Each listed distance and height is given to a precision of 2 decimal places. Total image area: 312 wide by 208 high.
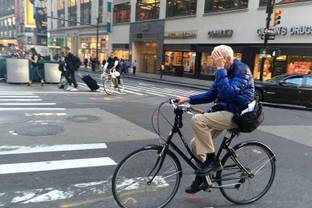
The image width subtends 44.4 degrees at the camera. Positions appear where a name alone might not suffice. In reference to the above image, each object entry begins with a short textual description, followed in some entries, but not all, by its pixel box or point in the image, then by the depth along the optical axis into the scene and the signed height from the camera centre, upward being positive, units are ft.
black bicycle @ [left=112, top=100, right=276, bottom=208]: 13.75 -4.97
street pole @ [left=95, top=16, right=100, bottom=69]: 163.06 -2.40
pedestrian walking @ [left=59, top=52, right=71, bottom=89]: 57.98 -6.51
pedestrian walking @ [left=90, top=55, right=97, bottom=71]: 142.90 -10.09
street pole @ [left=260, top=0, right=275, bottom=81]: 72.69 +5.76
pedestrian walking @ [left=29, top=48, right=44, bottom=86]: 62.44 -5.07
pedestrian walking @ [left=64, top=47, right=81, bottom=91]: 57.35 -4.20
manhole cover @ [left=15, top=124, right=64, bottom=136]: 26.40 -6.89
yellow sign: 146.10 +6.88
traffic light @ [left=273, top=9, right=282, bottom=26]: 75.35 +5.55
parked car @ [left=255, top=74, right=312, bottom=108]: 51.80 -6.01
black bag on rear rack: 13.98 -2.75
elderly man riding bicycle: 13.69 -2.26
